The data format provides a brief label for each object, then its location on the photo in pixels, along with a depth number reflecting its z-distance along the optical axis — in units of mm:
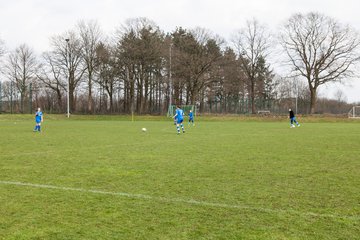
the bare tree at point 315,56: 60094
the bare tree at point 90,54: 68688
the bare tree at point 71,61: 71188
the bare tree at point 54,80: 75106
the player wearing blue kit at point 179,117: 25892
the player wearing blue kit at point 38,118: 27516
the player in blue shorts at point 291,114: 34812
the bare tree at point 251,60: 69250
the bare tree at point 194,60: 63000
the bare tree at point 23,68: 76506
